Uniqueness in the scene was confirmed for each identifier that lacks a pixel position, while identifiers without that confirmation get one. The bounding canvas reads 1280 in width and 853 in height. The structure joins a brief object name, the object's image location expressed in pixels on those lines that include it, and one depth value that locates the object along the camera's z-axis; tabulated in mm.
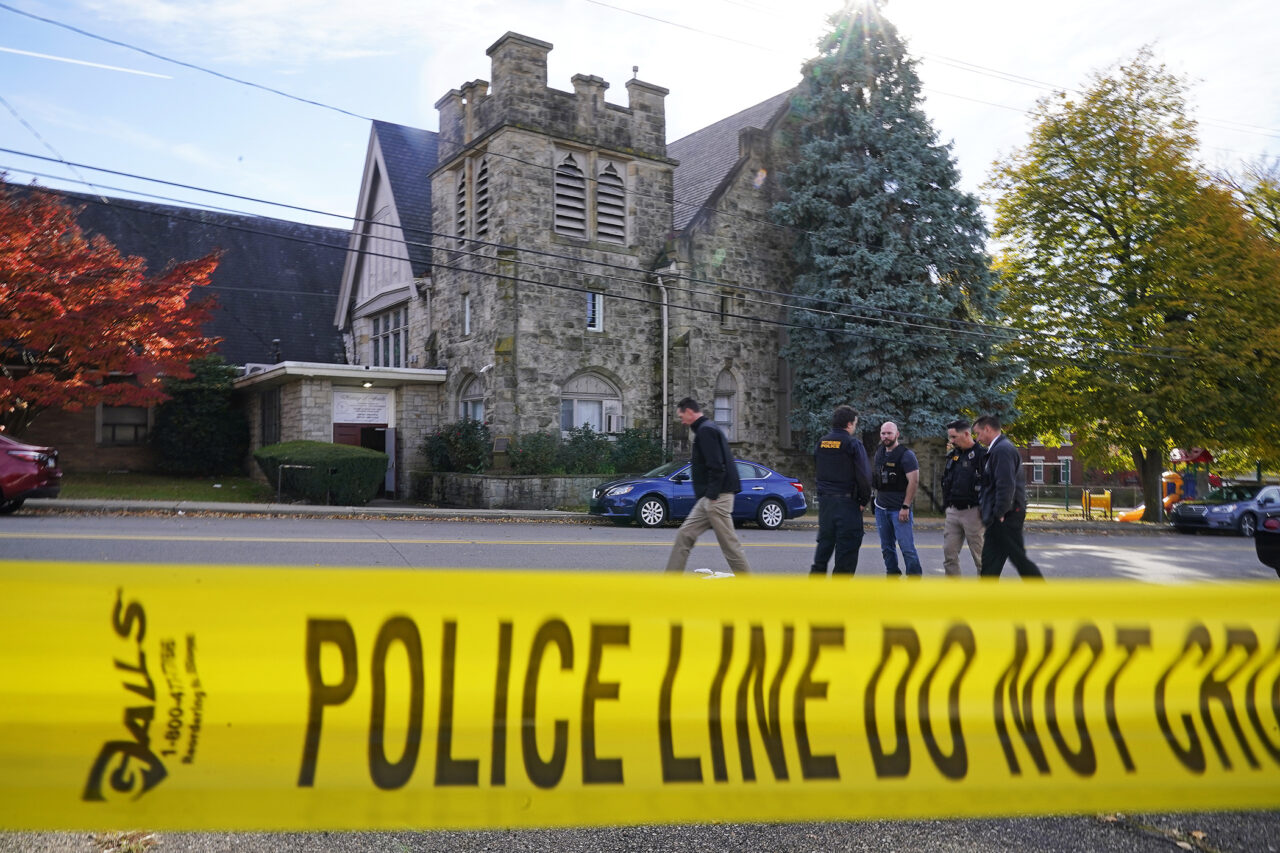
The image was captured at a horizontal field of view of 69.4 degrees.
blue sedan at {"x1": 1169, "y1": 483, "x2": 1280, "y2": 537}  24078
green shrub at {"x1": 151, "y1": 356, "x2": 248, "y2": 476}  26562
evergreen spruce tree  25250
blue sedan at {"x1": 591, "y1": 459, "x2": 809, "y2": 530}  18578
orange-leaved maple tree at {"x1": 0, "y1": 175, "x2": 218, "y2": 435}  18500
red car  15219
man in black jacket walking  9164
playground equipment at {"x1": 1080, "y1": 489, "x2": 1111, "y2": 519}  32312
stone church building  23219
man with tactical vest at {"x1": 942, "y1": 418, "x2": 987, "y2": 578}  9039
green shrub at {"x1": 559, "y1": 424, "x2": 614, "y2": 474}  22844
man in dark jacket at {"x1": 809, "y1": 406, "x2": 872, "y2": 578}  9039
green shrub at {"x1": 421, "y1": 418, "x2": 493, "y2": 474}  22891
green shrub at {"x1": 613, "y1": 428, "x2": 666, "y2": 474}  23562
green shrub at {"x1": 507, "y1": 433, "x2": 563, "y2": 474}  22234
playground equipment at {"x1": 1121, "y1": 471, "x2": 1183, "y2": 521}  32344
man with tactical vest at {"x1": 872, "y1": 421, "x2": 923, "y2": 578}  9812
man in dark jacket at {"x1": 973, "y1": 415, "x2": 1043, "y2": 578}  8344
